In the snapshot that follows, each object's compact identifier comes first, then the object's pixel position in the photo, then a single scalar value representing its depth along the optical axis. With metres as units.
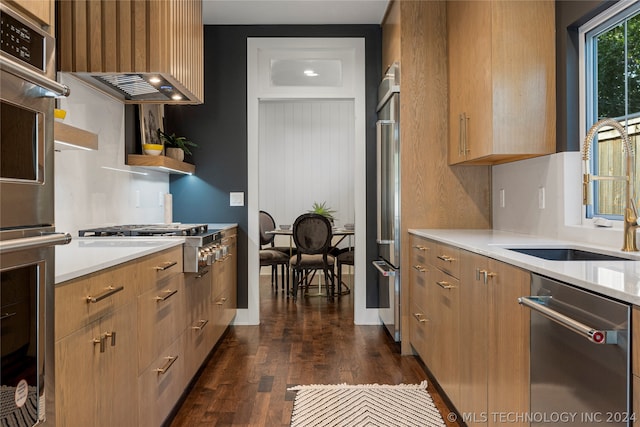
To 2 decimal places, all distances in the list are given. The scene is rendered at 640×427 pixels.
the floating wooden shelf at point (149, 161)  3.33
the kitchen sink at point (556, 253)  2.09
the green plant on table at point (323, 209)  6.46
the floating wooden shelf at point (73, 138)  1.89
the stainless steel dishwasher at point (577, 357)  1.03
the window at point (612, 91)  2.13
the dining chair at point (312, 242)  5.28
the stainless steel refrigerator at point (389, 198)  3.48
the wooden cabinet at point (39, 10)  1.10
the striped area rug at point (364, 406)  2.34
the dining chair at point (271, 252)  5.54
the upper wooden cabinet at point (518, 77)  2.51
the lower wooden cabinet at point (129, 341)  1.33
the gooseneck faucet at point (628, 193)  1.74
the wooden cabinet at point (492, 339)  1.58
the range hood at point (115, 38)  2.41
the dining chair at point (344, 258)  5.40
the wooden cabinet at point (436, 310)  2.36
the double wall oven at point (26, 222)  1.02
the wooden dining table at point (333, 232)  5.56
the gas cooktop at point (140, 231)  2.48
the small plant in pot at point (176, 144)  3.83
